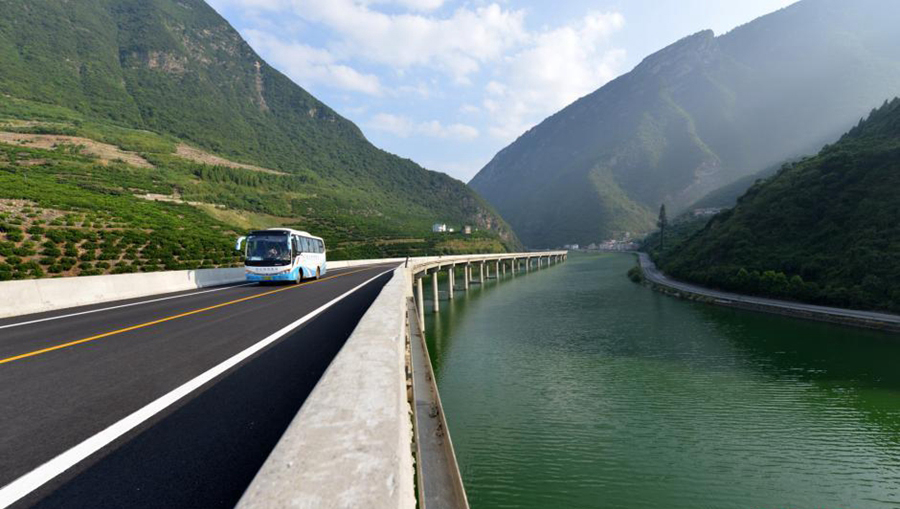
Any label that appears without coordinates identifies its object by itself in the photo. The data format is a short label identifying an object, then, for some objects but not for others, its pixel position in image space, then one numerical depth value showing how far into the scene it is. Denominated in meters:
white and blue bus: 20.25
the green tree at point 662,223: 99.82
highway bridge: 2.06
